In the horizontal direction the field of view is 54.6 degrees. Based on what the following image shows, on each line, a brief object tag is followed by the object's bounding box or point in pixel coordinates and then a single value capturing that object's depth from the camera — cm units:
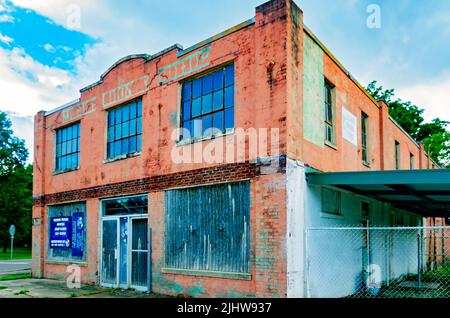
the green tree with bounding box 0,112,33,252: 4406
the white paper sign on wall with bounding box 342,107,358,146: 1250
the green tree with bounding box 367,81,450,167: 3847
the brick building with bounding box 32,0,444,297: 922
